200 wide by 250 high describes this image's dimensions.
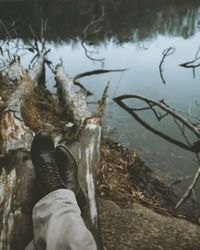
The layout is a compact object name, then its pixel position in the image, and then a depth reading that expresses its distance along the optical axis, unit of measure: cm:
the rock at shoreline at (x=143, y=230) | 135
